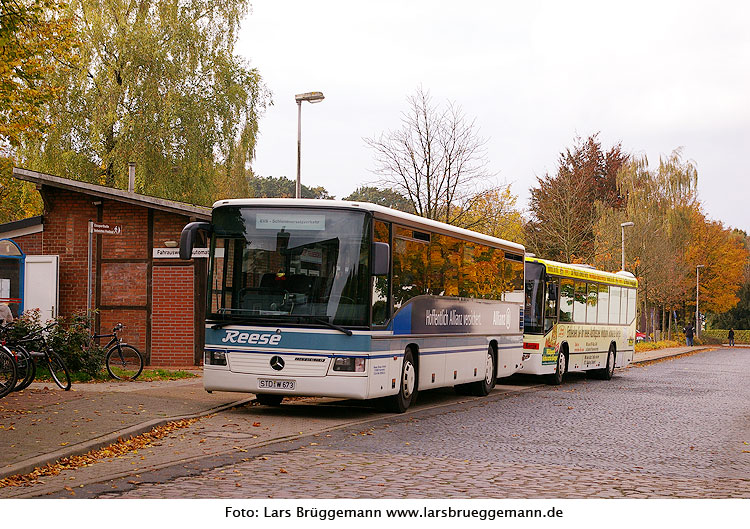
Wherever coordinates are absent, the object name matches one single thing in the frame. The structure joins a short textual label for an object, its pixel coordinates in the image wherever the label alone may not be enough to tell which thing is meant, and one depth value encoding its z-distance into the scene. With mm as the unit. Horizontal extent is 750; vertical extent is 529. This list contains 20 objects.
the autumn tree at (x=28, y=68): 16703
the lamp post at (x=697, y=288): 71562
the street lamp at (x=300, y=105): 23578
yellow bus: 22484
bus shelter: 21094
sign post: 18453
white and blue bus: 13516
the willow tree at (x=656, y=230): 54281
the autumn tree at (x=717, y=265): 72688
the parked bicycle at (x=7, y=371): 13781
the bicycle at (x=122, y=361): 17984
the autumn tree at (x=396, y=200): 35091
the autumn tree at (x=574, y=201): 46750
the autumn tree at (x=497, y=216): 36094
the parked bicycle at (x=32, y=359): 14367
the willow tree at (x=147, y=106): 33500
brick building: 21156
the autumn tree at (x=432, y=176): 33906
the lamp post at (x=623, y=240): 47969
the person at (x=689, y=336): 68312
